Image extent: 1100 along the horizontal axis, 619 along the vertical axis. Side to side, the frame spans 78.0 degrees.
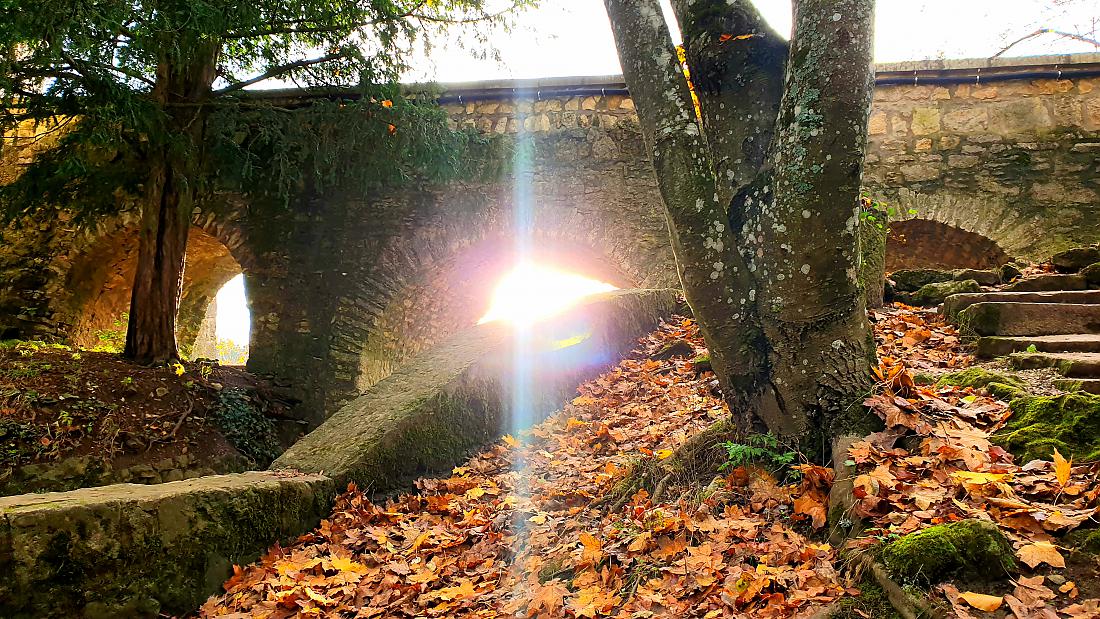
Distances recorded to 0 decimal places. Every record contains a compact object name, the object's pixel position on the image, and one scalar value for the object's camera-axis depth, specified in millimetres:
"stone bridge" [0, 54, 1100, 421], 8047
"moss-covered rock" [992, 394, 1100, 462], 2215
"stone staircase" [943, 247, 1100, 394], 3014
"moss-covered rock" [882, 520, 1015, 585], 1750
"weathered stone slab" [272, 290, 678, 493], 3672
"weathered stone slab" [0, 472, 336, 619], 2314
